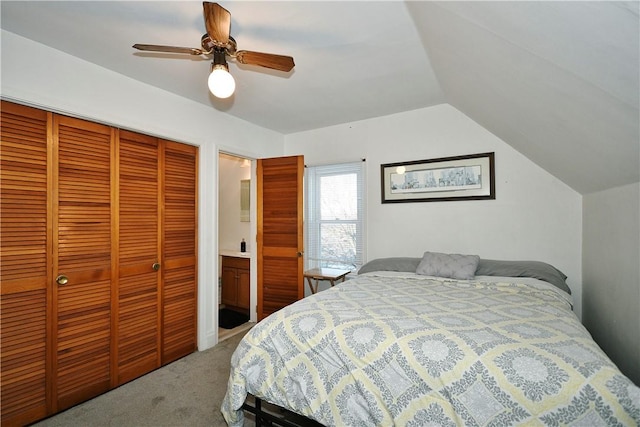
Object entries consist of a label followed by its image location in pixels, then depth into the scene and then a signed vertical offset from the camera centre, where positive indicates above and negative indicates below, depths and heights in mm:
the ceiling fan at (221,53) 1383 +928
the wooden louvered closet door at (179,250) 2617 -337
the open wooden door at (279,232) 3277 -202
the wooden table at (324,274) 3137 -673
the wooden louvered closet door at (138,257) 2297 -356
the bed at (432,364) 1041 -647
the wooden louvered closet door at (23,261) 1741 -289
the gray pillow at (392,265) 2805 -507
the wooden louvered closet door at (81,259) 1959 -321
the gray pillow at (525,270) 2273 -474
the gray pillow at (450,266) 2455 -455
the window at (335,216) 3551 -8
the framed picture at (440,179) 2855 +390
